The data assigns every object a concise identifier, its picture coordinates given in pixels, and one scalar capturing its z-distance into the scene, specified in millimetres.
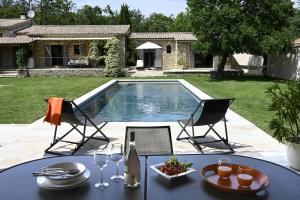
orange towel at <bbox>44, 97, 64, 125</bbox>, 6085
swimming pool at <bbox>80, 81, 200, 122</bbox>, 11477
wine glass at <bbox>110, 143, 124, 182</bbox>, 3002
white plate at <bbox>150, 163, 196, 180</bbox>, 2983
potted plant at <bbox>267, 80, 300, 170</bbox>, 5152
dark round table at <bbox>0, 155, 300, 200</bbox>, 2684
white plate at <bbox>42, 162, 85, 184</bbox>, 2824
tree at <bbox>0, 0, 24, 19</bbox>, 50281
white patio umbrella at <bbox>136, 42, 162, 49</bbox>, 28236
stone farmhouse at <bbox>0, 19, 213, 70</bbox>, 27891
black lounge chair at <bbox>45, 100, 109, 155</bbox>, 6138
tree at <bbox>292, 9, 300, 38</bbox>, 31742
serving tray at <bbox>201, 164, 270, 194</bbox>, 2721
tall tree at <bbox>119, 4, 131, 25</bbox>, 36919
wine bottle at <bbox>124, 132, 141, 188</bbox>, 2820
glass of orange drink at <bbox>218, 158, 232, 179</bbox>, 2910
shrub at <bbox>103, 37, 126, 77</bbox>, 24281
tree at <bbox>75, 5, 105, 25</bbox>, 47938
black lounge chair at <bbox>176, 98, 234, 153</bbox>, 6242
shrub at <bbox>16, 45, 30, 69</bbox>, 26406
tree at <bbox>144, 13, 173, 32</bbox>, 53625
